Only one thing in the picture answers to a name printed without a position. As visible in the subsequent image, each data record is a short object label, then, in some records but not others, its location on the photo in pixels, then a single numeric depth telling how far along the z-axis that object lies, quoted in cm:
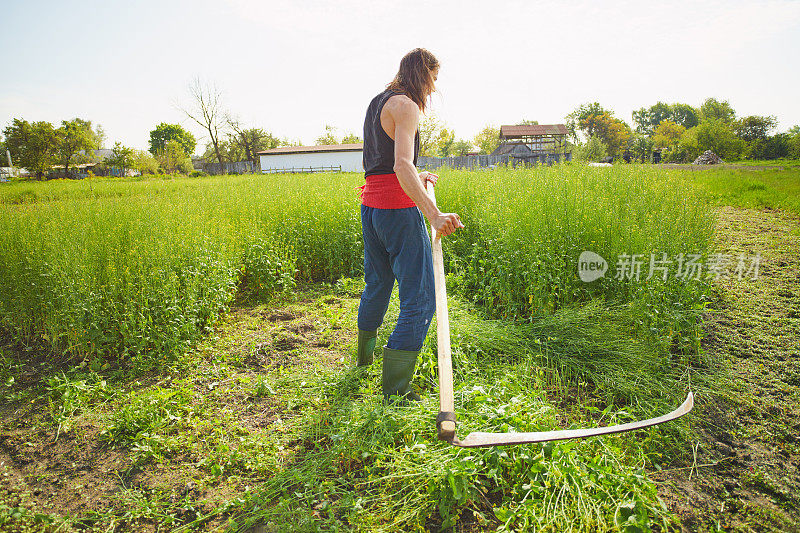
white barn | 3828
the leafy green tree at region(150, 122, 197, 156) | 7019
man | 194
